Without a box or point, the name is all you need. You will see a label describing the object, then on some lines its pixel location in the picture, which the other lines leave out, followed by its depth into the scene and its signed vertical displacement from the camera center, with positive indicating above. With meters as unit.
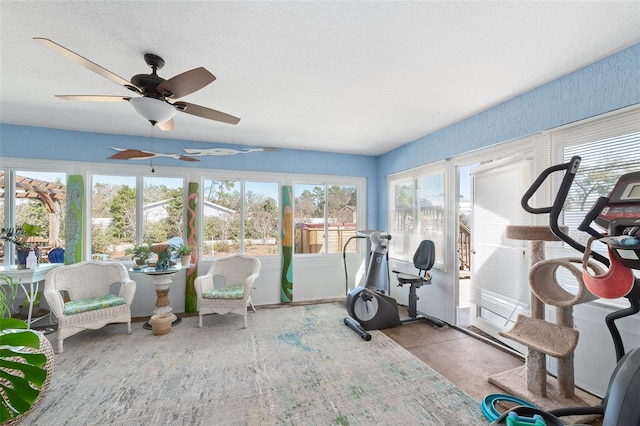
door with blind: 2.68 -0.35
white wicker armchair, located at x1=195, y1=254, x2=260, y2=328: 3.34 -0.95
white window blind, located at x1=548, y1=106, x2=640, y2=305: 1.90 +0.46
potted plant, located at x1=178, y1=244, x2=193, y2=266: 3.64 -0.52
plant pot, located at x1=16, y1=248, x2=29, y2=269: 3.13 -0.47
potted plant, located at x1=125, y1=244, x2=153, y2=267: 3.42 -0.49
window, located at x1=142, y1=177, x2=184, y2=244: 3.93 +0.10
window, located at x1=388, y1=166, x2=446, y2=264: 3.65 +0.07
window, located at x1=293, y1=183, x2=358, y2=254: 4.62 -0.01
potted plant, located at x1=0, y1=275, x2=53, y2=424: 1.19 -0.71
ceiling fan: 1.56 +0.82
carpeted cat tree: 1.84 -0.86
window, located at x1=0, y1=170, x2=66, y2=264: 3.44 +0.14
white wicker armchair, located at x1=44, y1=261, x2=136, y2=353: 2.78 -0.93
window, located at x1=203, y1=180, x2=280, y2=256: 4.20 -0.02
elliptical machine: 1.21 -0.19
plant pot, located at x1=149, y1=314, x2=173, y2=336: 3.11 -1.27
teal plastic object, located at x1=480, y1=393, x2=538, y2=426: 1.79 -1.33
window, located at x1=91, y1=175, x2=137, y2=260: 3.77 +0.00
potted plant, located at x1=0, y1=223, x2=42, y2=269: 3.13 -0.26
